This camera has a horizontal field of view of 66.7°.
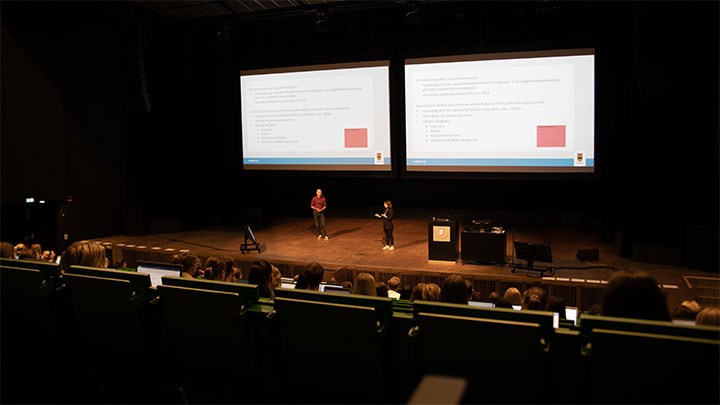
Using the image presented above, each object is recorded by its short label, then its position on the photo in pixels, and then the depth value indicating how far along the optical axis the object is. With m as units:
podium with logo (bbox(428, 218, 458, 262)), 8.95
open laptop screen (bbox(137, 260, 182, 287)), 4.76
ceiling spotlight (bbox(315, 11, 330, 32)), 10.05
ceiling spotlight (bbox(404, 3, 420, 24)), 9.56
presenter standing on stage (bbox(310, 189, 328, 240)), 10.99
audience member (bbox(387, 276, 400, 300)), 5.90
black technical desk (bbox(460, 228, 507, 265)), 8.68
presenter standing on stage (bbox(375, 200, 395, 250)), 9.77
